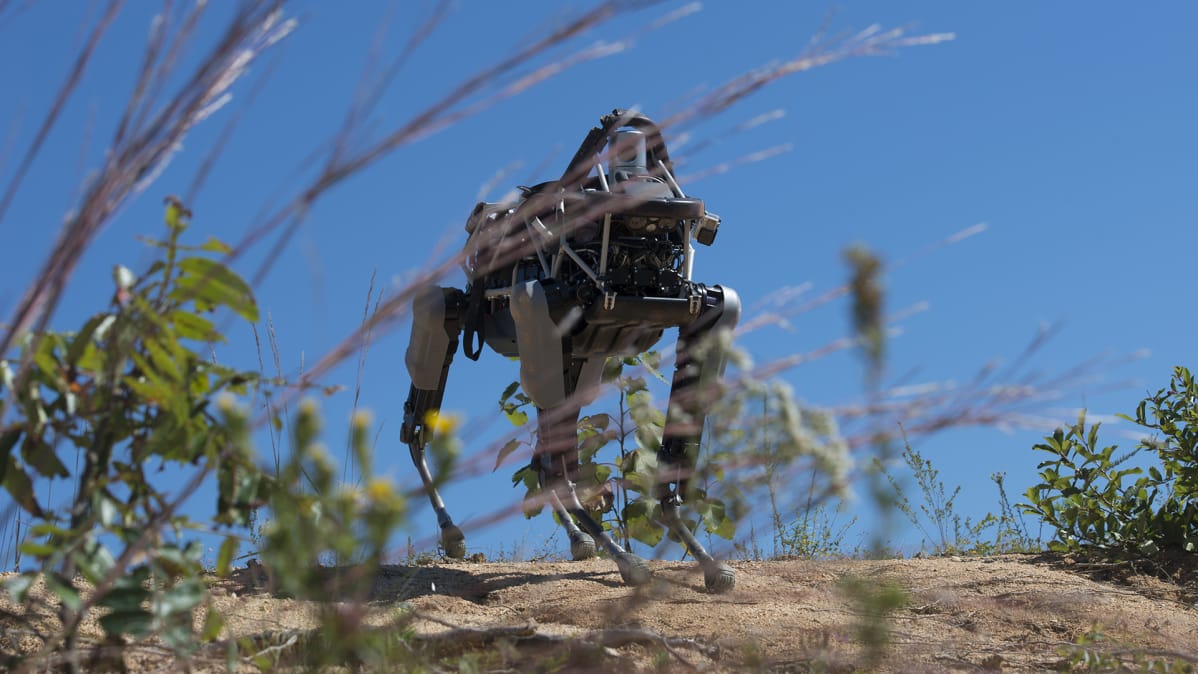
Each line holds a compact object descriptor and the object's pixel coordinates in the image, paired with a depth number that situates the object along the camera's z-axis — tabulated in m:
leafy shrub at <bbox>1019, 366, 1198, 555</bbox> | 9.95
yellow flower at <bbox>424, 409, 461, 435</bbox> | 2.17
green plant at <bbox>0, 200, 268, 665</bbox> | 3.04
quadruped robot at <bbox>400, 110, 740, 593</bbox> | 7.93
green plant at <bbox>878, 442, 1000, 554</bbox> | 10.62
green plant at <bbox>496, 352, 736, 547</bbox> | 9.12
